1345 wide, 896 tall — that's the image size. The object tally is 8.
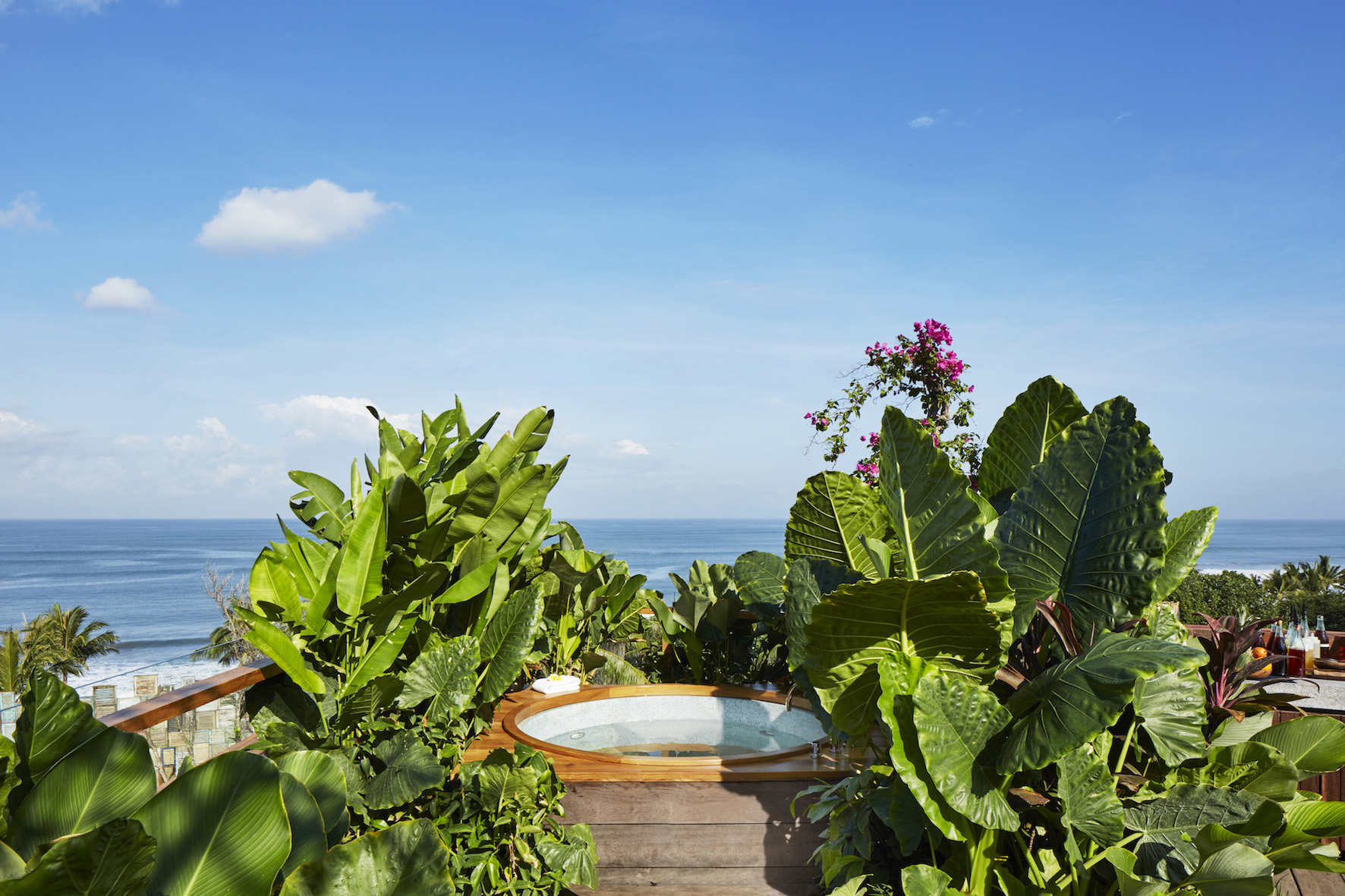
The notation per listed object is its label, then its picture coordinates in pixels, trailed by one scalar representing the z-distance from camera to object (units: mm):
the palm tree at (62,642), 15711
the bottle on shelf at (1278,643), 3871
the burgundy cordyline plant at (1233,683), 2326
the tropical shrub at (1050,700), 1661
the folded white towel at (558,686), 3879
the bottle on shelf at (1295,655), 3506
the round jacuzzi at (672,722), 3664
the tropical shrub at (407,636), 2207
